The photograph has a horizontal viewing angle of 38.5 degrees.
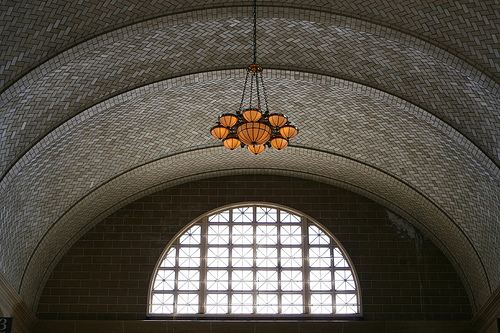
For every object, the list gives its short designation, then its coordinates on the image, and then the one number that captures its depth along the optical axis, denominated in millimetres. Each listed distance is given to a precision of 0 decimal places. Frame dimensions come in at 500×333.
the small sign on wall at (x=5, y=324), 14720
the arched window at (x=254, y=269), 18625
